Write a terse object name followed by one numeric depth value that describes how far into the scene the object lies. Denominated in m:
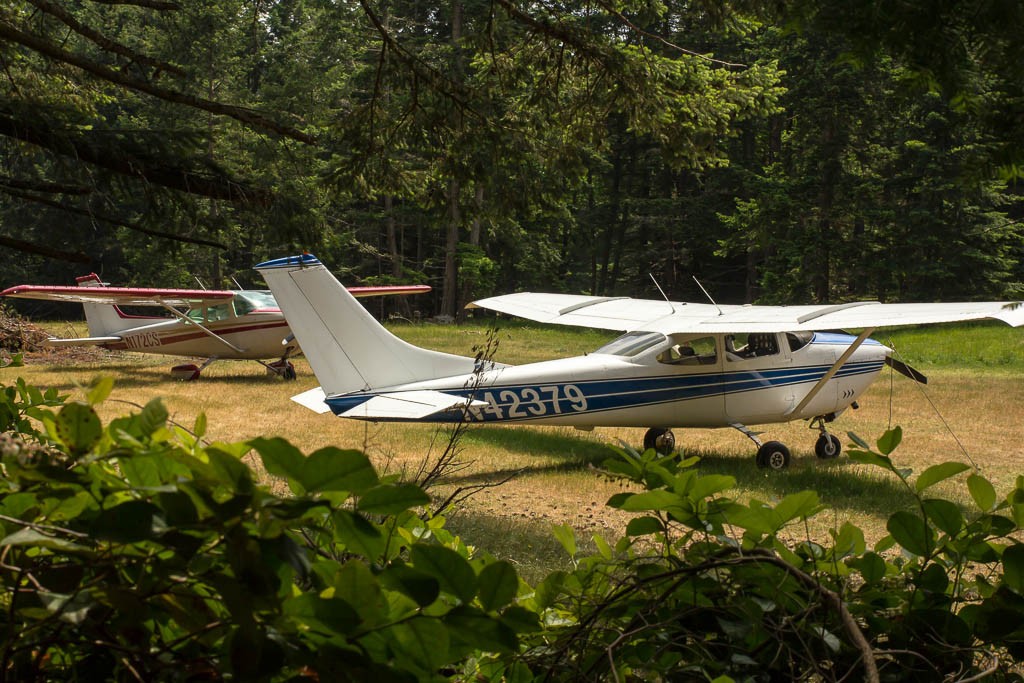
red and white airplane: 17.53
